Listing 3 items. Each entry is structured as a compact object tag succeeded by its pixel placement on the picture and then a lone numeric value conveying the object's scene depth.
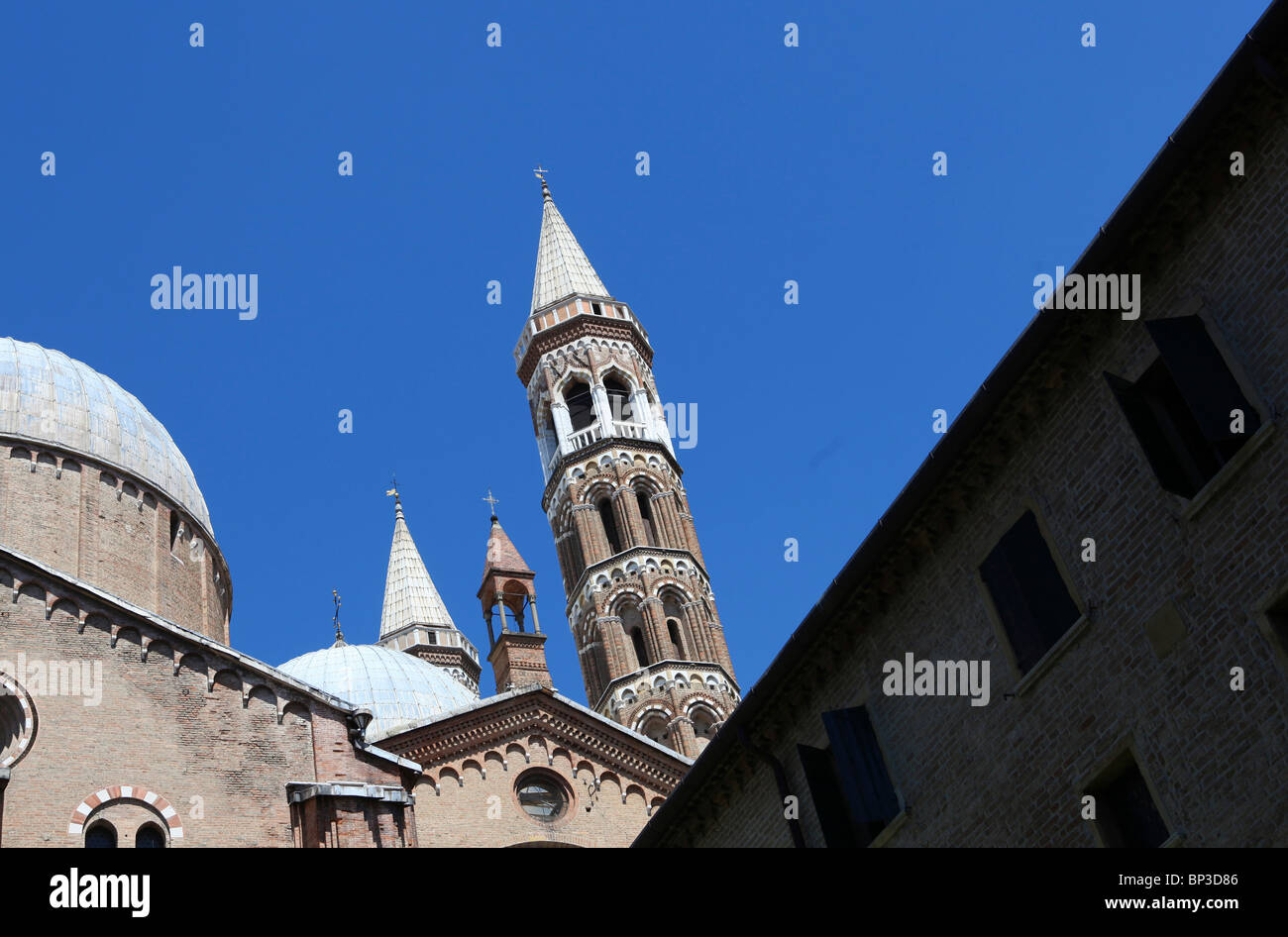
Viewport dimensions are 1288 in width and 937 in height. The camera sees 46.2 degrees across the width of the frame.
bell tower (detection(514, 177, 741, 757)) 43.22
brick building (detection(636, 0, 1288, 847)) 11.52
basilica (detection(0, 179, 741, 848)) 18.92
